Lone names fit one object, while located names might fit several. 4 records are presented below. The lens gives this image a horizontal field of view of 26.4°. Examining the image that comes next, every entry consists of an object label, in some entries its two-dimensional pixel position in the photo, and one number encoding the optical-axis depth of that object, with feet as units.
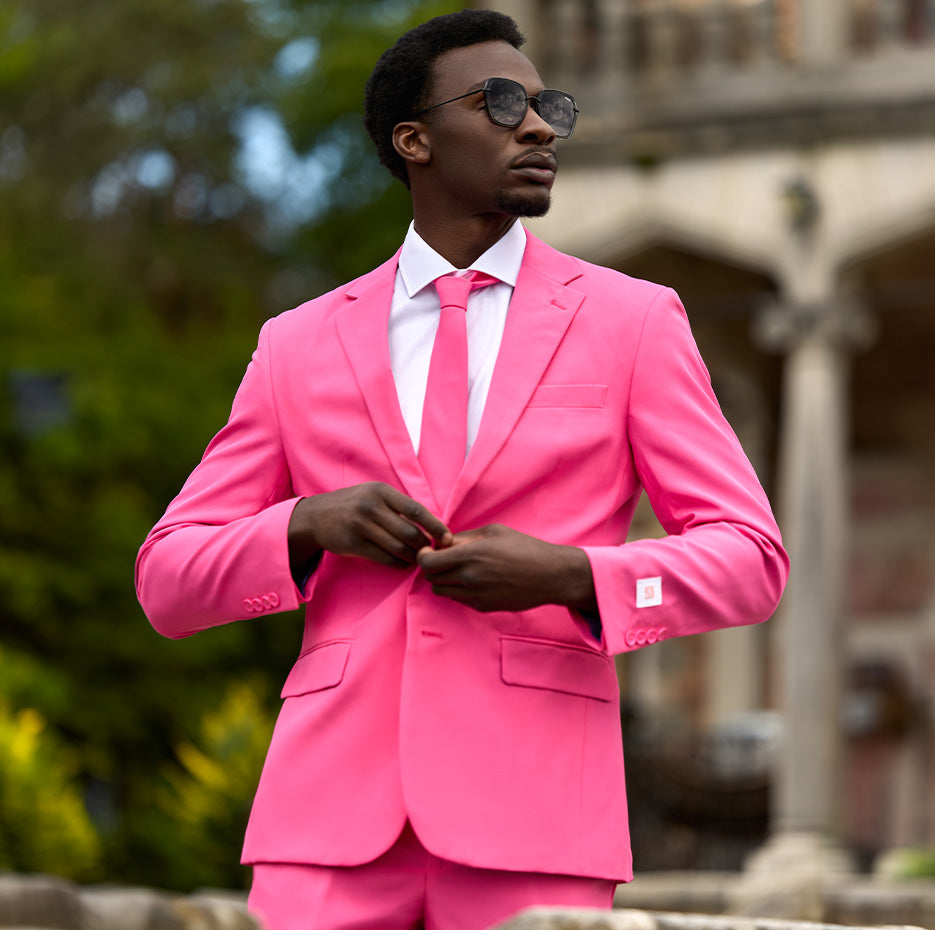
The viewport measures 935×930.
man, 7.63
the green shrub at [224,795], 39.68
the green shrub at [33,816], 37.58
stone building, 38.93
